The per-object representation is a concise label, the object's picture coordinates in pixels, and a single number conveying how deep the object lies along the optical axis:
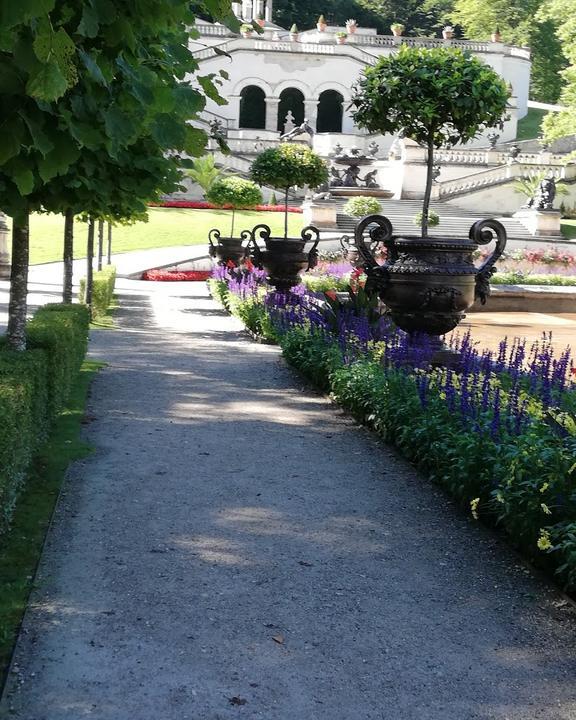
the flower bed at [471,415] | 4.80
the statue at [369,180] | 43.03
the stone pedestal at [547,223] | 36.25
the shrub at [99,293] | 16.97
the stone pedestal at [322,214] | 35.50
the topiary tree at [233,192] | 25.42
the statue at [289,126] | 54.59
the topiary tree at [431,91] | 9.12
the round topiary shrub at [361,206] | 35.59
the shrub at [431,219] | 34.21
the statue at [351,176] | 42.47
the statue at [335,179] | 41.93
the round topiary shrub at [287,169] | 20.62
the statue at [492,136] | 48.14
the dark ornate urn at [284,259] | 15.55
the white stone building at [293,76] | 60.66
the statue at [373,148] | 52.25
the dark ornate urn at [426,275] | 8.64
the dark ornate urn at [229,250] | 23.33
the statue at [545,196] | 36.75
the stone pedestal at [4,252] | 26.40
